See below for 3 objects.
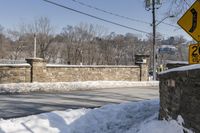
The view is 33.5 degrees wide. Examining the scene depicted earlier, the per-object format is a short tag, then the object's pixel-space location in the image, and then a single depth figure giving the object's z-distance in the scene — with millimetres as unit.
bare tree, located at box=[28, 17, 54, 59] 68375
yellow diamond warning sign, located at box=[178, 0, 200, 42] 5805
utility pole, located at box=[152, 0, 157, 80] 32306
